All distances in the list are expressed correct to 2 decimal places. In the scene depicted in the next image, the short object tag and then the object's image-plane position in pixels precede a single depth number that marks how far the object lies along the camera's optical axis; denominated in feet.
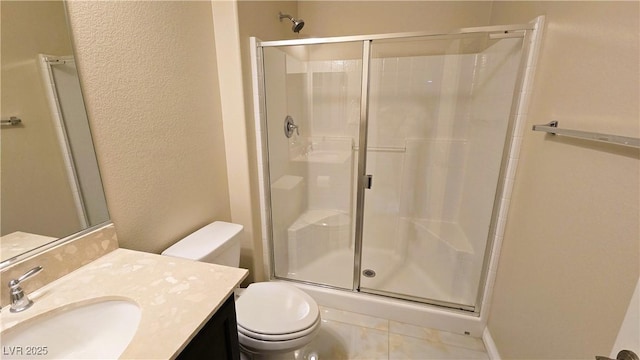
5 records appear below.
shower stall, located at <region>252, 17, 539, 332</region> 5.73
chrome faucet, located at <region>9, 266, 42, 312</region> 2.39
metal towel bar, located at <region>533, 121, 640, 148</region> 2.17
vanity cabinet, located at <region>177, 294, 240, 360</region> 2.35
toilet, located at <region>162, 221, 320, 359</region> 3.85
